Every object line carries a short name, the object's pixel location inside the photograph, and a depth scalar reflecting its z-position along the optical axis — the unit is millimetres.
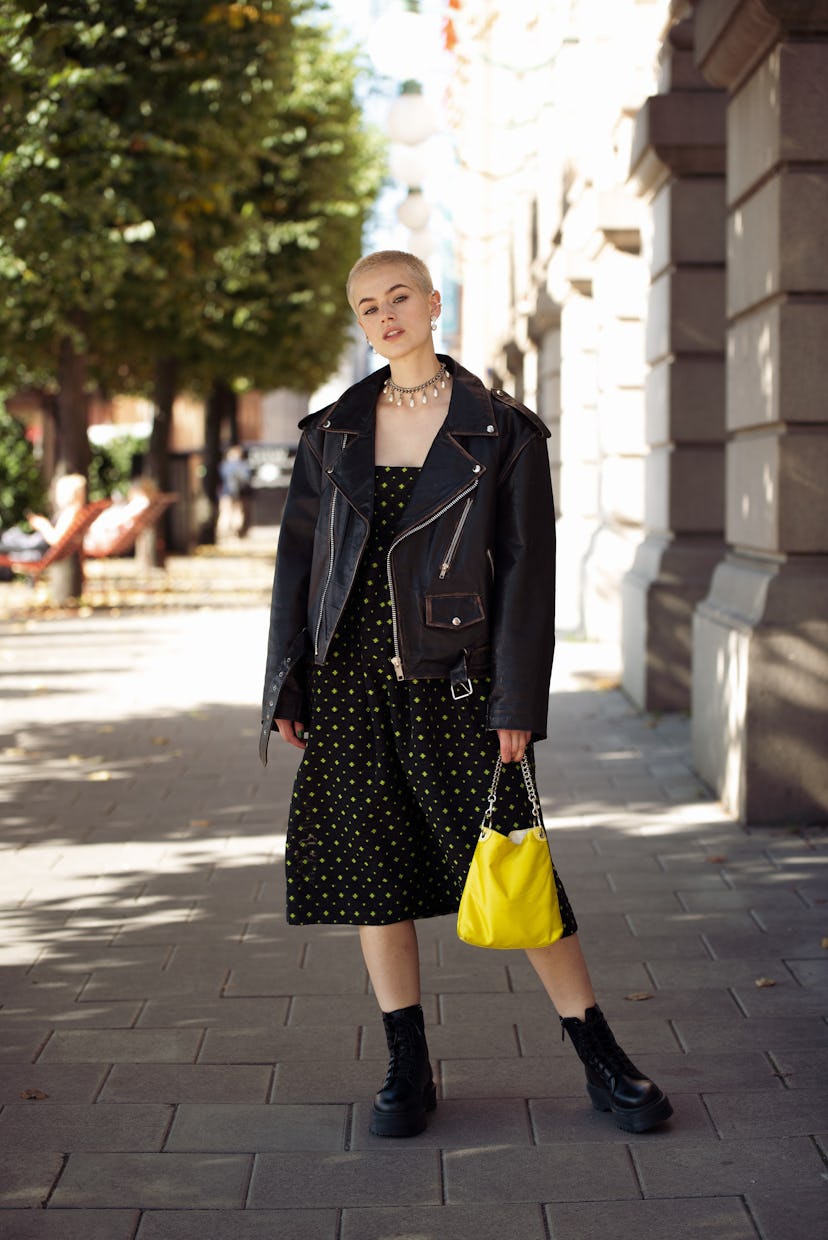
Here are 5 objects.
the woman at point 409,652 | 3705
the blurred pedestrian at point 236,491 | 36594
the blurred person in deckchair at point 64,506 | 17188
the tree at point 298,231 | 25547
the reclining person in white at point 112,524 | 19672
